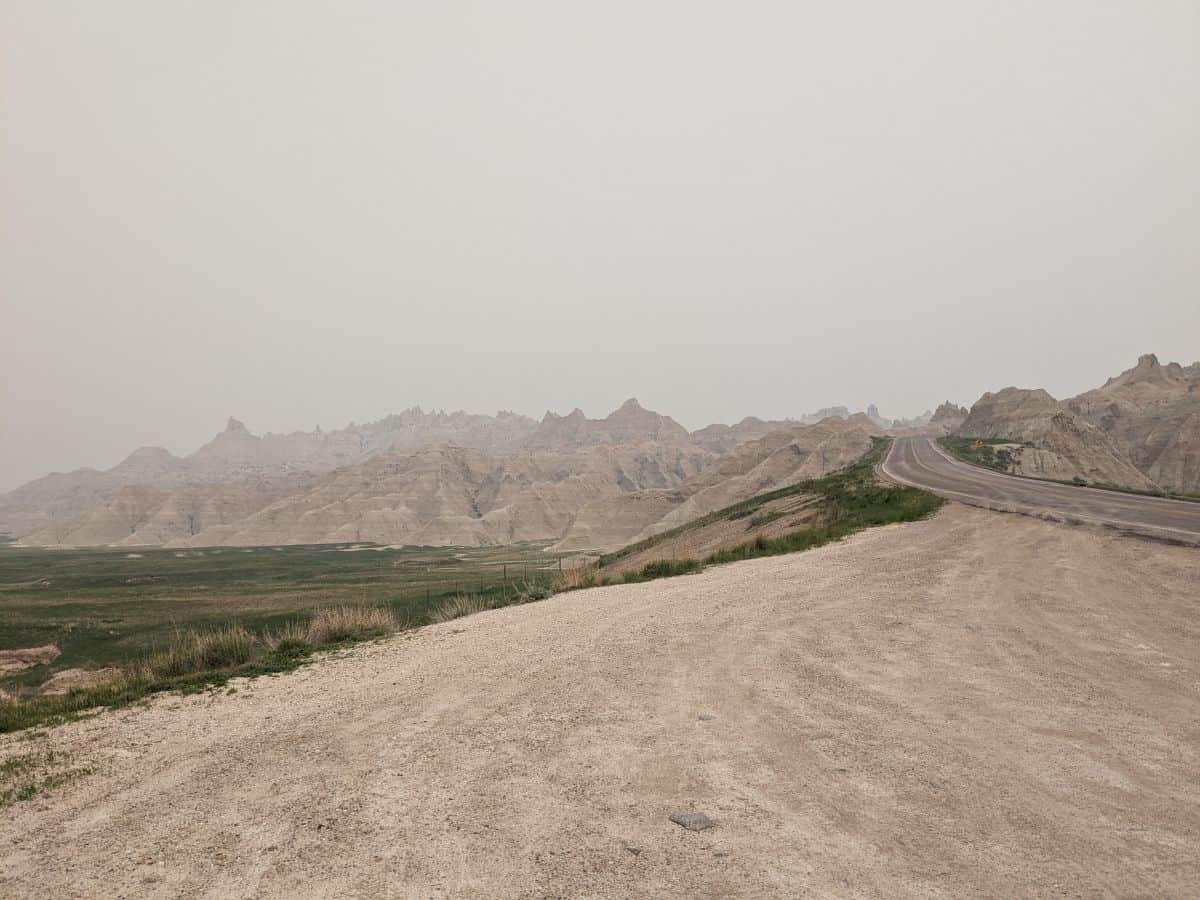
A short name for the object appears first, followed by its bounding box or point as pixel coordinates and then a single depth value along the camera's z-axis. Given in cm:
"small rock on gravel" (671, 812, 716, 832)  443
